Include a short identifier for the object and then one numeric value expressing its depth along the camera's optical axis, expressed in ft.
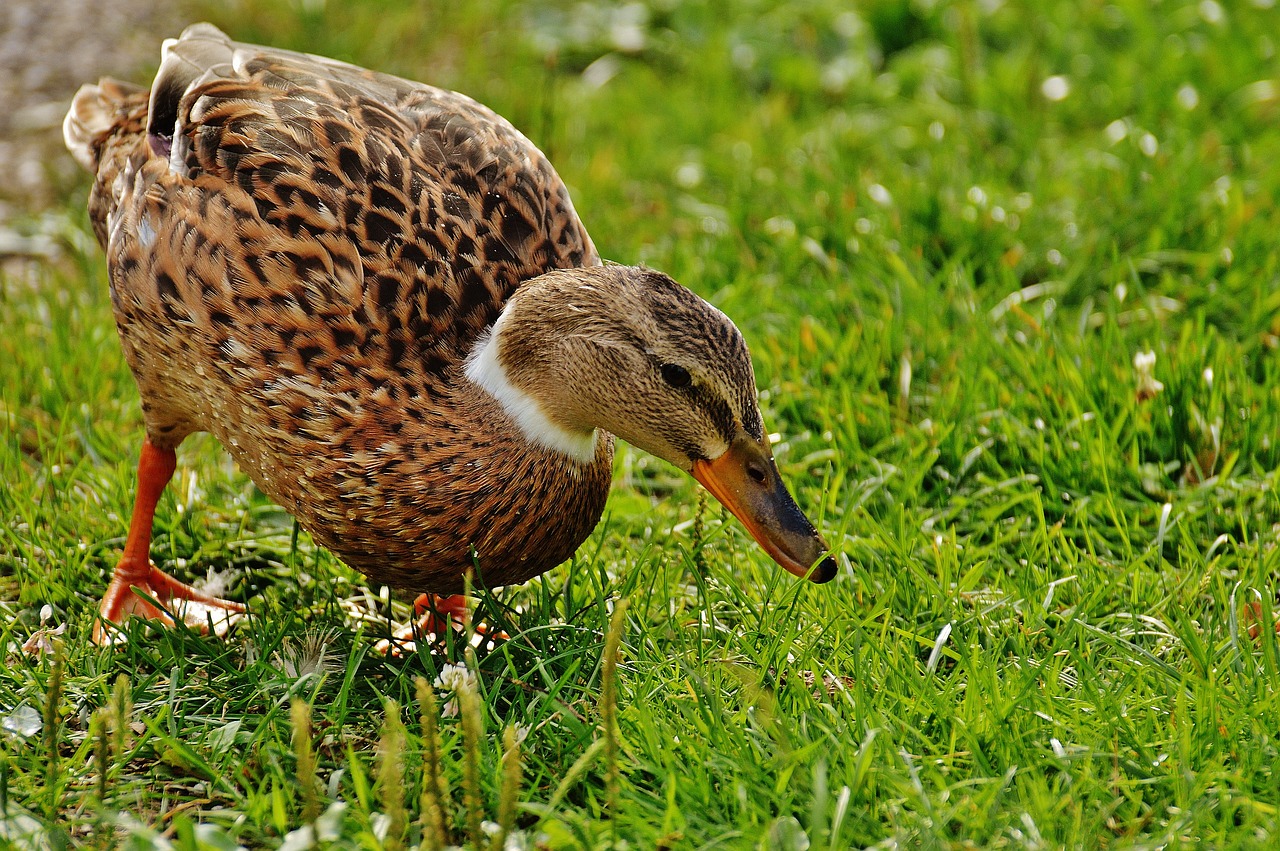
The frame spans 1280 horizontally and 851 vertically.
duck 20.43
